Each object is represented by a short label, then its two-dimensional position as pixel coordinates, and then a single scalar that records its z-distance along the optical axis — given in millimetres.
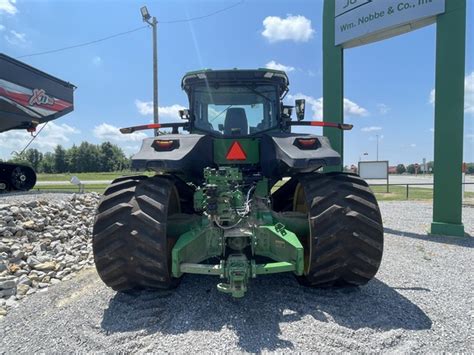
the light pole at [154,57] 13242
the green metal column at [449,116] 6031
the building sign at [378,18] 6234
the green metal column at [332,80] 7492
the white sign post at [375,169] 13739
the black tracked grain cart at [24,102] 8961
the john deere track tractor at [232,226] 2818
